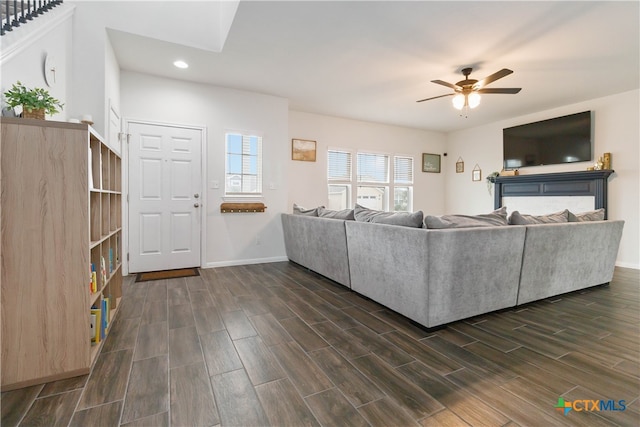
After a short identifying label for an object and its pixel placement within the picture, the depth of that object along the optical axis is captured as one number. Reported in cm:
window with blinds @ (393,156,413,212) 661
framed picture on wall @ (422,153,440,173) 694
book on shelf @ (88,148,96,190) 175
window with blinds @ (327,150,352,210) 585
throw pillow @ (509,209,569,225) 262
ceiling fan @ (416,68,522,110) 348
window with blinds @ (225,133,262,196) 439
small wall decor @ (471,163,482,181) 643
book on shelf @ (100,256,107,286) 208
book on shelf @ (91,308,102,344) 187
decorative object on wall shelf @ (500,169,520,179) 568
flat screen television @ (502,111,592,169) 484
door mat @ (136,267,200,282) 362
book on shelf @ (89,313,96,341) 186
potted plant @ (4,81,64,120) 167
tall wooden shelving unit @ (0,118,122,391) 147
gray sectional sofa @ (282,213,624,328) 213
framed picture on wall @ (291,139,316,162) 542
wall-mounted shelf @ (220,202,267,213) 430
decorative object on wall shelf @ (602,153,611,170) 455
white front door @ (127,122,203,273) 383
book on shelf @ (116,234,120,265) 272
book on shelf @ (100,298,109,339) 199
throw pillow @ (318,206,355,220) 324
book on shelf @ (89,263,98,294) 186
